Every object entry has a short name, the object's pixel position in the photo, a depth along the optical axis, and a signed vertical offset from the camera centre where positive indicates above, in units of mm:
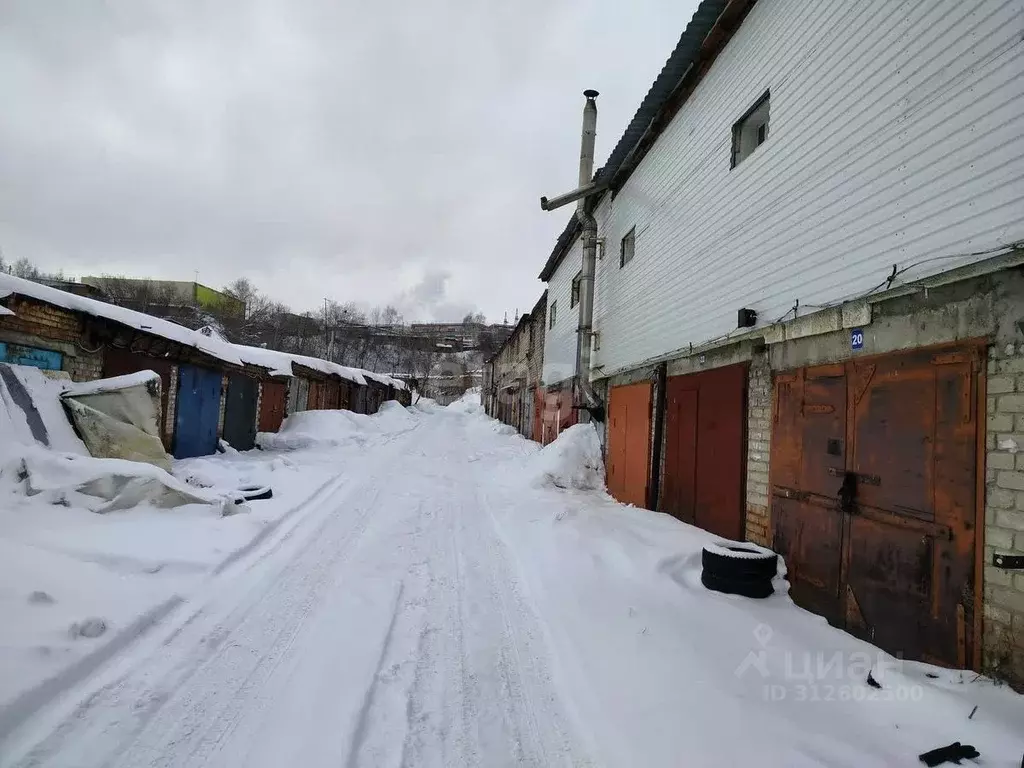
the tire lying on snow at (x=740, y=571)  4617 -1425
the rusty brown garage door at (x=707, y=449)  6125 -412
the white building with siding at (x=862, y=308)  3229 +1087
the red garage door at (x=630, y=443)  8828 -523
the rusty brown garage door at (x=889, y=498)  3338 -553
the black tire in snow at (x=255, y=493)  7237 -1499
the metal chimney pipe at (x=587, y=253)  12484 +4175
